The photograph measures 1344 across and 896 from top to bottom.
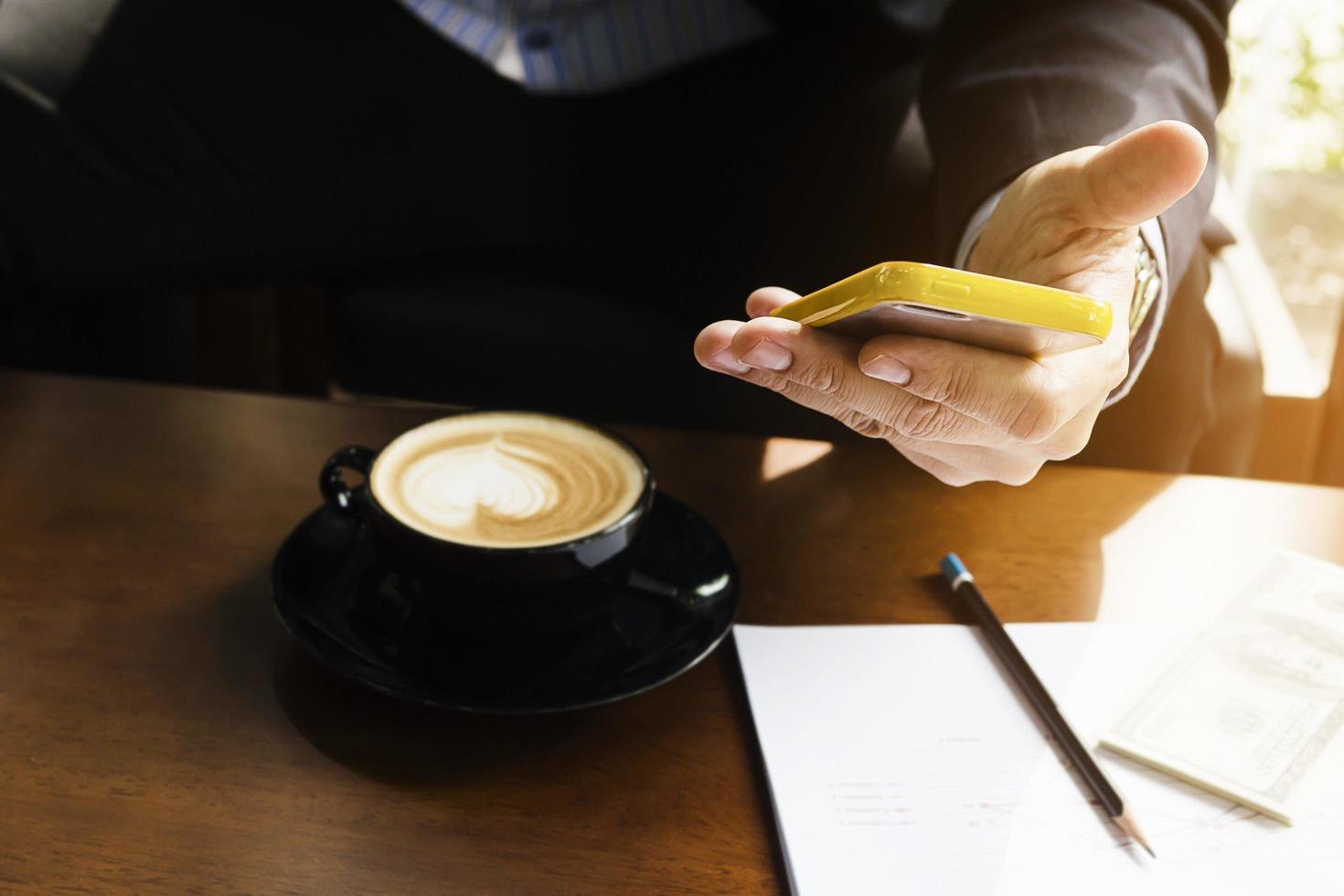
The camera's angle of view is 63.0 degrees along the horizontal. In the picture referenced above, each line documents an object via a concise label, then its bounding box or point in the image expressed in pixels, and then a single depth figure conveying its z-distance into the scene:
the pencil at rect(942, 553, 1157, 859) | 0.41
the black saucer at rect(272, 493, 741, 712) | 0.45
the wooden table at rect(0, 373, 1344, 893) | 0.39
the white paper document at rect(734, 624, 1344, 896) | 0.39
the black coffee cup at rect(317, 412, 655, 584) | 0.45
